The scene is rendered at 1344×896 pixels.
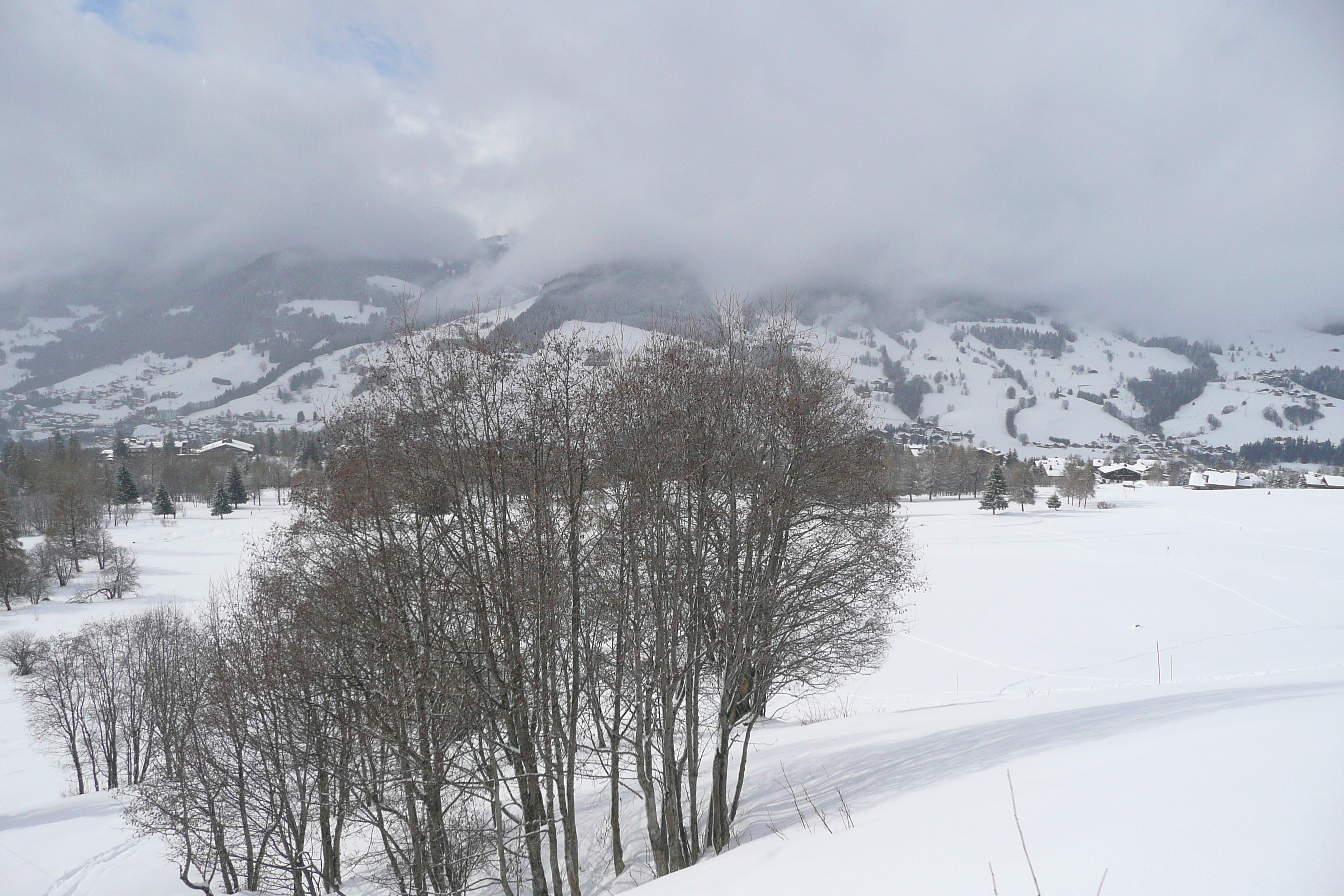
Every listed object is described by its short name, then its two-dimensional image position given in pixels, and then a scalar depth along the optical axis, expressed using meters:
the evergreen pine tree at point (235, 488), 91.62
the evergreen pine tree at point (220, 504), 87.88
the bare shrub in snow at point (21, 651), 42.41
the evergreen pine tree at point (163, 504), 89.31
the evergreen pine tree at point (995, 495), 93.44
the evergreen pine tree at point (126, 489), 95.56
